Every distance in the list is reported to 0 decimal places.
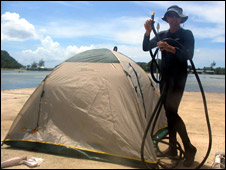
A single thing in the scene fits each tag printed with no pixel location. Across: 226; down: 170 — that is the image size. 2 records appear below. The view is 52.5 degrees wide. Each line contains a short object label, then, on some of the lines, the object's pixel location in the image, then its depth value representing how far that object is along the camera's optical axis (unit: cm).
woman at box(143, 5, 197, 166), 346
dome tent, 364
